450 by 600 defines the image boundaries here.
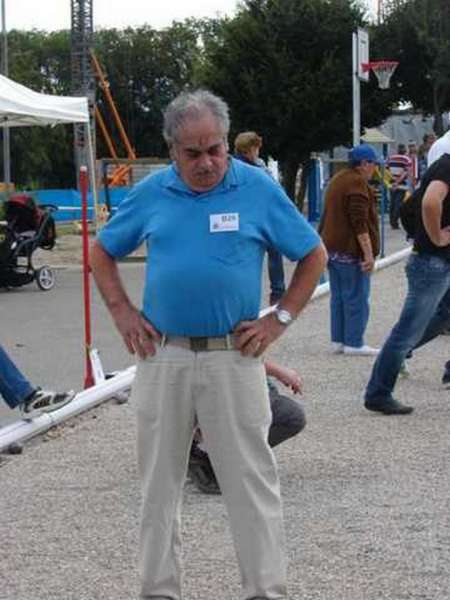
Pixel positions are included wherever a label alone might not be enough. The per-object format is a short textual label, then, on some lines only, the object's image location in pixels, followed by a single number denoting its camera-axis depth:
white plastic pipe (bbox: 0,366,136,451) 7.40
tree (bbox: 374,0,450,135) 41.97
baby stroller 17.03
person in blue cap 10.27
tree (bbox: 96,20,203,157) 87.00
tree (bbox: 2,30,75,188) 69.19
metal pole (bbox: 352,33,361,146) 18.61
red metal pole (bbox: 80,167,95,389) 8.94
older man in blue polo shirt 4.04
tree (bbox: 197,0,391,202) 35.66
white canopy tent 16.74
